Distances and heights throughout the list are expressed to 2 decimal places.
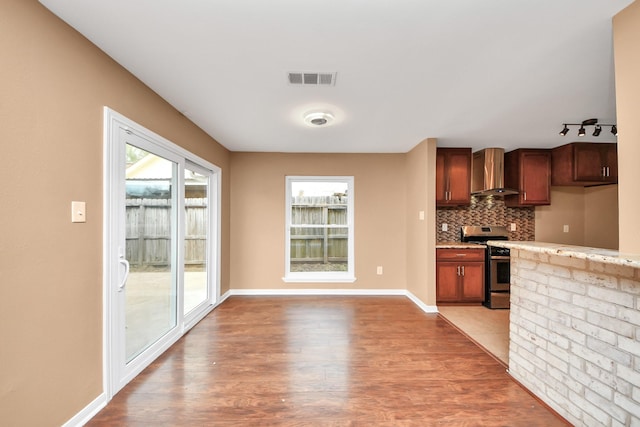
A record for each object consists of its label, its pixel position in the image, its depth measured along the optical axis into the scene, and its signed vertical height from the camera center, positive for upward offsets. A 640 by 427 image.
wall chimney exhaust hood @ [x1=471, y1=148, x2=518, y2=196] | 4.24 +0.73
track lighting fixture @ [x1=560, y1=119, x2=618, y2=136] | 2.99 +1.07
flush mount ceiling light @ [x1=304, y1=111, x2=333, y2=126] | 2.78 +1.08
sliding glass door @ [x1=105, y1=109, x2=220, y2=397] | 1.92 -0.24
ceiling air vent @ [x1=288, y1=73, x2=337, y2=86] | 2.07 +1.11
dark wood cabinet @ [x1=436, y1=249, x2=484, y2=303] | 4.02 -0.87
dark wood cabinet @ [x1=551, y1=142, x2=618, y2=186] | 4.05 +0.86
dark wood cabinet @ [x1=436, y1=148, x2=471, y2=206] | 4.21 +0.68
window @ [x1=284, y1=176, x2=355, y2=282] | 4.65 -0.15
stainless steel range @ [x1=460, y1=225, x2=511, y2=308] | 3.92 -0.88
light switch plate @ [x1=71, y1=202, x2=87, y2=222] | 1.63 +0.05
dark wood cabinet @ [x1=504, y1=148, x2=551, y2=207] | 4.37 +0.69
